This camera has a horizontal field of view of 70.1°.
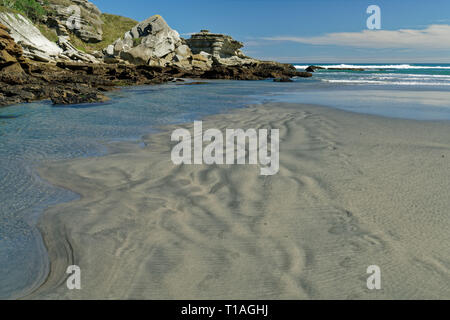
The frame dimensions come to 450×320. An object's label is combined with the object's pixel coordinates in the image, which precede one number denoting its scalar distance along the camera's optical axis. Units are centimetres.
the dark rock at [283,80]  2582
